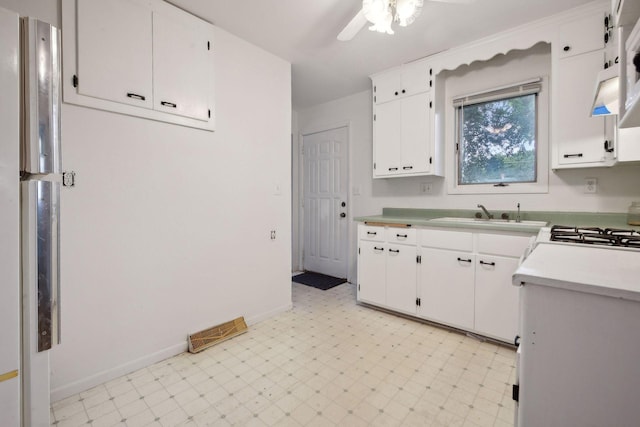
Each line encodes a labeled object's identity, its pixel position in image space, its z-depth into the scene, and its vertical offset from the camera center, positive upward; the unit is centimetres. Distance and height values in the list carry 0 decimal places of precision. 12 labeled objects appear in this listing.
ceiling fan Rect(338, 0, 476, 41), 158 +111
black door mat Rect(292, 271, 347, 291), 359 -92
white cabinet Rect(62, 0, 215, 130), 157 +93
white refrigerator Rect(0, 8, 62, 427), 75 -1
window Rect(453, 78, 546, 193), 240 +63
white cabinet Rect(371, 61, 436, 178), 264 +85
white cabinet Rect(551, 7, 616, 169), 190 +77
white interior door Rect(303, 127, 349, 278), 380 +12
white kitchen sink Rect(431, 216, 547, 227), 220 -9
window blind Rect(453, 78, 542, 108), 237 +103
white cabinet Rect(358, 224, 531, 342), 207 -54
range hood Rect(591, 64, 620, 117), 115 +52
